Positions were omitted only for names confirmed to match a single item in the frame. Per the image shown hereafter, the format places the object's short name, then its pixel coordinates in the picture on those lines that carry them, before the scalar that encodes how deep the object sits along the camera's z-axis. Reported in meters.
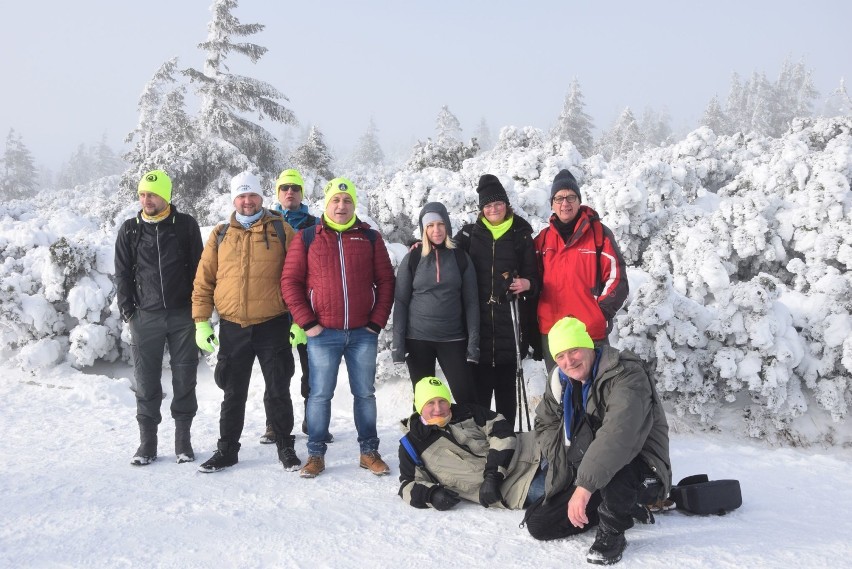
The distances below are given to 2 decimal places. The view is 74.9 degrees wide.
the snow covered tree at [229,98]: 17.53
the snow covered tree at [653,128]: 64.71
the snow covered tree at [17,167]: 49.22
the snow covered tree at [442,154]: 17.20
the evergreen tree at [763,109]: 50.72
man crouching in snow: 3.07
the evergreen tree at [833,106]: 83.01
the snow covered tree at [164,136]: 16.22
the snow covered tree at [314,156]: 20.55
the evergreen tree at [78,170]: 74.72
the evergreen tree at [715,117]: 50.94
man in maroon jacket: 4.55
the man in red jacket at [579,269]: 4.49
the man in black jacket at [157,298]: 4.75
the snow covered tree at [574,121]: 44.31
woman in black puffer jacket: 4.71
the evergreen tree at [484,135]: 86.69
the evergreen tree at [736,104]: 57.16
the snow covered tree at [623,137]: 46.97
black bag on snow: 3.84
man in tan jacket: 4.59
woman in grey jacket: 4.67
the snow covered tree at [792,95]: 52.38
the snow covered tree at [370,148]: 68.25
